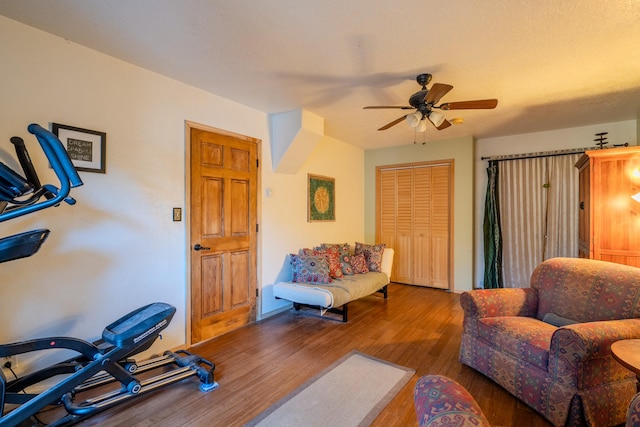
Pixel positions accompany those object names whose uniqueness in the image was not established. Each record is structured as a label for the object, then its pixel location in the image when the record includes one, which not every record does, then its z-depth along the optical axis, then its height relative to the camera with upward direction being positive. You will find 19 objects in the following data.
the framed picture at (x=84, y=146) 2.06 +0.50
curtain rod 4.03 +0.87
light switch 2.70 -0.01
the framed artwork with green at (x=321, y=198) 4.32 +0.24
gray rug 1.79 -1.28
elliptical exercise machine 1.43 -0.89
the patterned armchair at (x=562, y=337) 1.66 -0.83
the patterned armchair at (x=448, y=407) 0.86 -0.62
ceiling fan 2.37 +0.91
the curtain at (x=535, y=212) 4.09 +0.02
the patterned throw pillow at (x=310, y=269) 3.64 -0.71
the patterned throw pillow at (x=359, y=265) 4.12 -0.74
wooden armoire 2.93 +0.08
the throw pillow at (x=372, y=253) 4.29 -0.61
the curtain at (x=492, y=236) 4.51 -0.35
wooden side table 1.32 -0.68
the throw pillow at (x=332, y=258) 3.87 -0.62
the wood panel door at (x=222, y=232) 2.87 -0.20
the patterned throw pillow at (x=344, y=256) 4.05 -0.62
